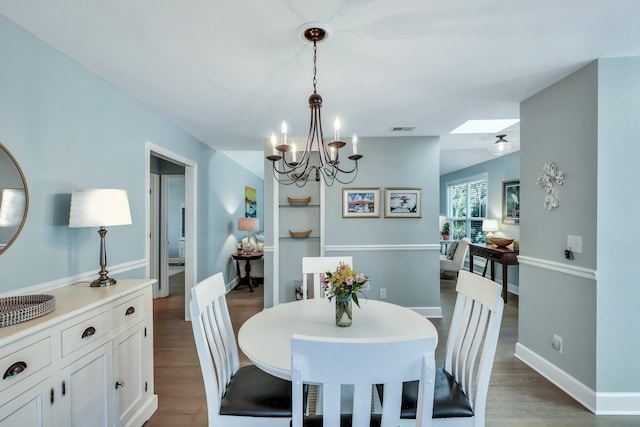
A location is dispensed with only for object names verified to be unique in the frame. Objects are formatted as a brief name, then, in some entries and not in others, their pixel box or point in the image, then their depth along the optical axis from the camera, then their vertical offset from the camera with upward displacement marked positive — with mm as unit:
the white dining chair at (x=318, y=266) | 2424 -450
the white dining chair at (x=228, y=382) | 1374 -880
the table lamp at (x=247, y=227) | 5730 -325
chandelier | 1640 +957
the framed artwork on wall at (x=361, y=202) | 4090 +111
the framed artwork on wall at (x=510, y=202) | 5082 +153
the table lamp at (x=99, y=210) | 1762 -2
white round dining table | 1323 -633
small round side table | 5429 -946
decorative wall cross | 2373 +236
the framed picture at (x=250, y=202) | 7232 +203
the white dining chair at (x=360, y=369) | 855 -458
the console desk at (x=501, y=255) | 4492 -693
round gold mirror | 1556 +55
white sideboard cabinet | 1174 -723
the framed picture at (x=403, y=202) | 4074 +113
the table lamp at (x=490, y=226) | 5371 -275
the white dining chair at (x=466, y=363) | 1365 -780
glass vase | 1632 -561
